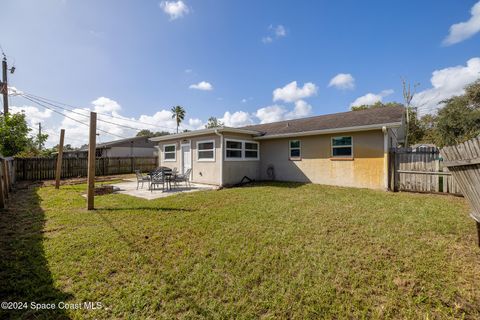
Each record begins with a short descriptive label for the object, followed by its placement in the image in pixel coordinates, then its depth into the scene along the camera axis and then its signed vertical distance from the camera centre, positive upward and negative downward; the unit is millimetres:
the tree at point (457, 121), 17000 +3907
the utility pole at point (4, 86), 13469 +5403
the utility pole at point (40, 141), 23234 +3070
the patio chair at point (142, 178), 9339 -496
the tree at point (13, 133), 13297 +2337
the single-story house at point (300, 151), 8805 +853
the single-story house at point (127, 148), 26661 +2636
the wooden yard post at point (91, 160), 6000 +206
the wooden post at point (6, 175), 7332 -291
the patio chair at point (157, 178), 9070 -500
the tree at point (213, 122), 46794 +10462
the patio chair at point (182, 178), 9633 -530
